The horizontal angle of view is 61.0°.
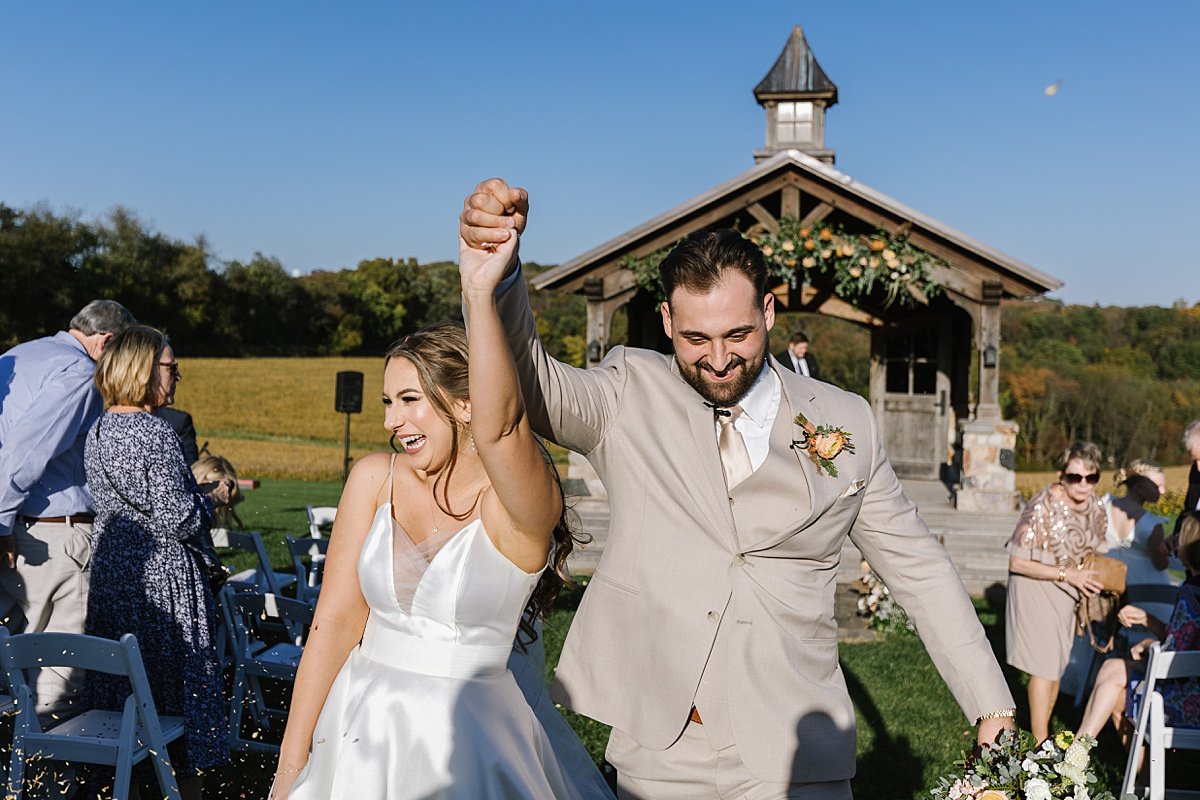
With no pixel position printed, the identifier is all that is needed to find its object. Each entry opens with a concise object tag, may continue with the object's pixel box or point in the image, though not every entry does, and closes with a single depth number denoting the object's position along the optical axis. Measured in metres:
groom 2.41
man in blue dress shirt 4.93
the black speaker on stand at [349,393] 17.78
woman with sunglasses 6.01
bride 2.48
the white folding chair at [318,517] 9.02
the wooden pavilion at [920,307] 13.15
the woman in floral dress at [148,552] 4.46
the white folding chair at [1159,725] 4.69
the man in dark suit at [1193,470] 6.61
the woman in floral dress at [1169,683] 5.09
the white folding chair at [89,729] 3.79
